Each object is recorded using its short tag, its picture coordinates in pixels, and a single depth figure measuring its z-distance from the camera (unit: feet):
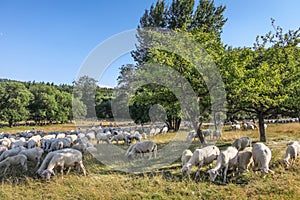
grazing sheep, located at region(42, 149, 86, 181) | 31.45
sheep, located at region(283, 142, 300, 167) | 34.09
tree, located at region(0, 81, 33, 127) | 190.39
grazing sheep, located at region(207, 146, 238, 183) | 28.91
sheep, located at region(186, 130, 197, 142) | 66.13
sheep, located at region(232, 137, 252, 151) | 45.52
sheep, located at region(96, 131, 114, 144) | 66.26
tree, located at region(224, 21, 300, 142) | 41.78
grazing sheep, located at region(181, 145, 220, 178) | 30.95
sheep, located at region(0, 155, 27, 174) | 36.04
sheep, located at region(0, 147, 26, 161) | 40.41
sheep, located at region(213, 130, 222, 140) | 69.87
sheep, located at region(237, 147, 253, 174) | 31.78
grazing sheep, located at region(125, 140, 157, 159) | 43.16
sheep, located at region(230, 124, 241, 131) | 101.67
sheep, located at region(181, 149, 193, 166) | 34.81
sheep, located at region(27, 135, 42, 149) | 57.15
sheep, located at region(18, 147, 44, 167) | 40.34
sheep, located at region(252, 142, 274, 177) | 29.35
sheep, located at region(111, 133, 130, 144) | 67.37
